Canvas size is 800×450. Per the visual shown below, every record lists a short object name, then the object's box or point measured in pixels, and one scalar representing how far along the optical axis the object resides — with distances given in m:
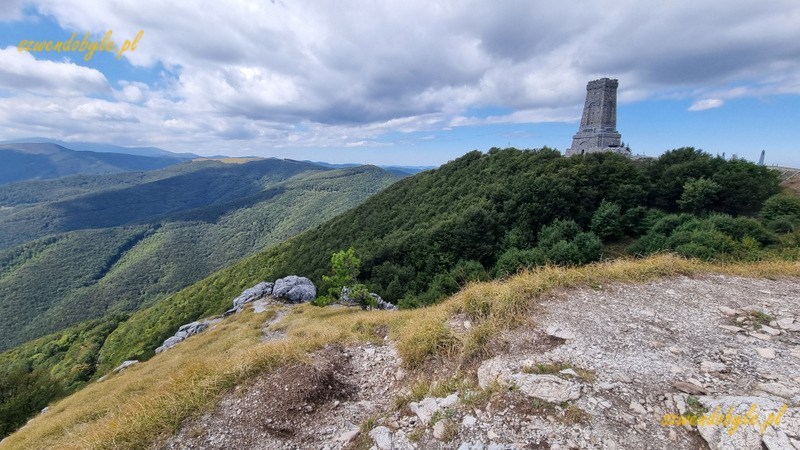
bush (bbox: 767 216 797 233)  25.55
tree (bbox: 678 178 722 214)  32.62
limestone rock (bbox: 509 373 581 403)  5.85
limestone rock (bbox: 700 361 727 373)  6.32
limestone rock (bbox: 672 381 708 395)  5.77
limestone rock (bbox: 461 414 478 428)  5.69
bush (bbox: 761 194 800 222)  27.16
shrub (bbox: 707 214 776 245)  24.12
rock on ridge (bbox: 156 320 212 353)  30.86
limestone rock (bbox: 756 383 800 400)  5.54
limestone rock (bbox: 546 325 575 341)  7.64
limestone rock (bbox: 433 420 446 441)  5.64
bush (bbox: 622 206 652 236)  34.38
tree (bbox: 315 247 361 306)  26.71
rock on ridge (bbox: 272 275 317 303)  32.06
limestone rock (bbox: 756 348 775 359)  6.68
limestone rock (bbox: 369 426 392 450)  5.71
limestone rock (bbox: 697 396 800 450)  4.65
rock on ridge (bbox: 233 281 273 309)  34.53
